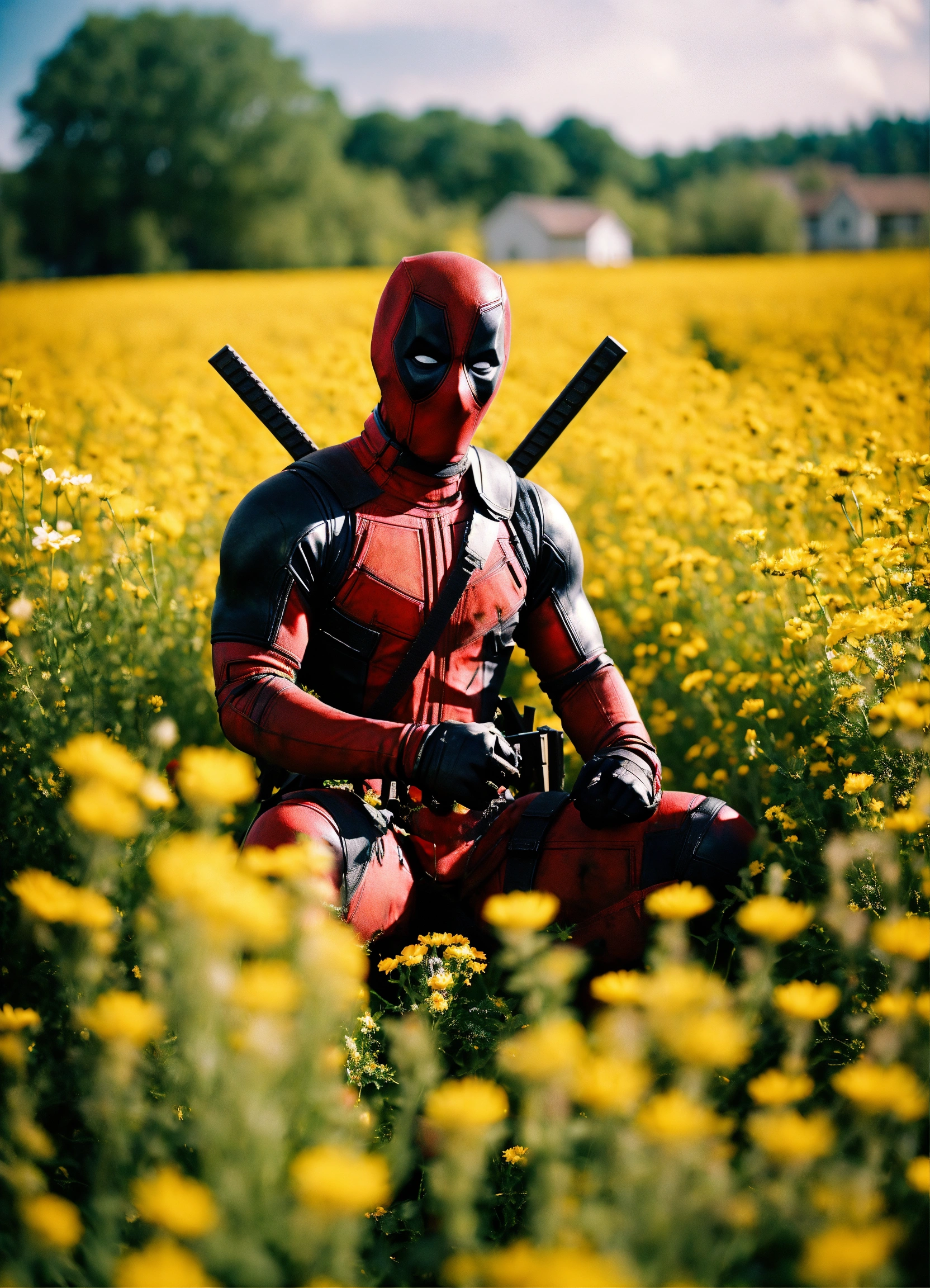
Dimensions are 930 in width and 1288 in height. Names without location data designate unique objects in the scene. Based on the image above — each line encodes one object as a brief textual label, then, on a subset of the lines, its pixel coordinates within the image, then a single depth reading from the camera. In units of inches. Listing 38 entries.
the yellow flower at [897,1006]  46.6
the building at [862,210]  2278.5
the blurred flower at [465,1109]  38.8
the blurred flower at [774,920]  44.4
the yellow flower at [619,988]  48.7
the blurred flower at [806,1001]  45.4
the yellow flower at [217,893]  40.0
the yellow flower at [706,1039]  39.1
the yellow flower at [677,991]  40.4
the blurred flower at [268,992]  40.3
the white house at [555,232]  2320.4
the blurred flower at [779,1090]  43.3
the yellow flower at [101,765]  44.9
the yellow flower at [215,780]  43.2
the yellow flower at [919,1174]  46.9
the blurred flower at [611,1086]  40.1
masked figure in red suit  81.9
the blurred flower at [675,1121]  37.7
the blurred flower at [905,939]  47.9
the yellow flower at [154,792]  47.3
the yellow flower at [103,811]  42.5
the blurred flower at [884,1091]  41.3
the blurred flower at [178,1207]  36.5
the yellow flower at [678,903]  49.4
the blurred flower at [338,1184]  36.4
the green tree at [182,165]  1608.0
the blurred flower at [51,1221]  38.5
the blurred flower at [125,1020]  42.0
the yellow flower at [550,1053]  39.4
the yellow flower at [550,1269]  35.7
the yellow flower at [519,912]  46.1
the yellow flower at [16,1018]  52.8
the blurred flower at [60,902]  43.6
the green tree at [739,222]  1646.2
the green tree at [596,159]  3102.9
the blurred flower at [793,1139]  39.2
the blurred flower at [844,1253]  35.3
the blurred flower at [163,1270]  36.7
